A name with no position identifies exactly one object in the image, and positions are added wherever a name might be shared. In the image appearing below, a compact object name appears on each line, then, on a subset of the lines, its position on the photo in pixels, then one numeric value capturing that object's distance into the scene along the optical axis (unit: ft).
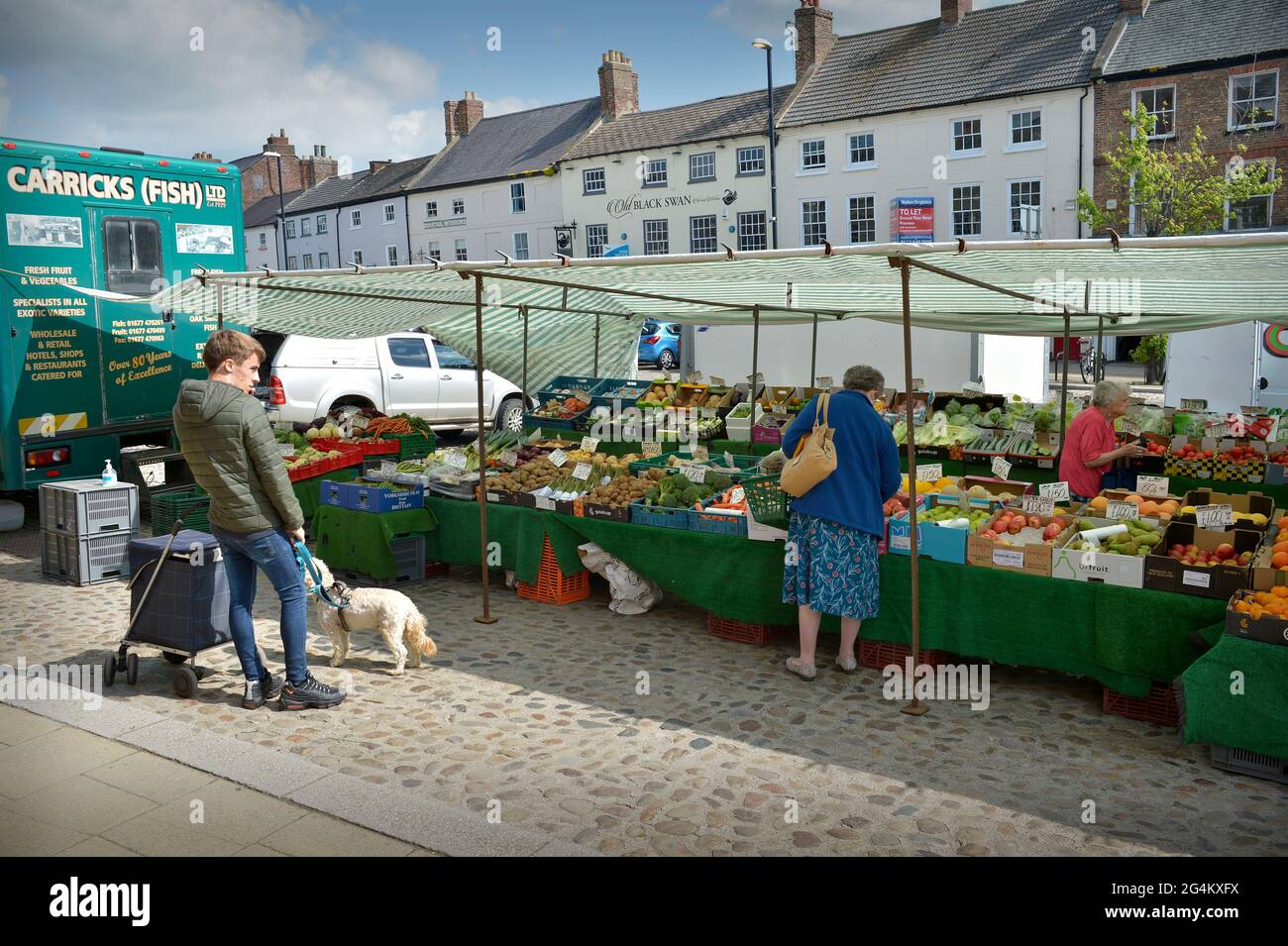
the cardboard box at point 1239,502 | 21.50
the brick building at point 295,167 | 197.67
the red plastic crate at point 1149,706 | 18.60
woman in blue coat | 20.49
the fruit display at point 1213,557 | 18.89
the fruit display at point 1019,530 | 20.43
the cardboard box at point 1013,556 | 19.71
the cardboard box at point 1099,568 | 18.67
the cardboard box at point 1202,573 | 17.60
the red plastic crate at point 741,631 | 23.77
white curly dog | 21.99
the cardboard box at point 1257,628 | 16.15
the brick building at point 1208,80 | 95.66
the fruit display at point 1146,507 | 22.43
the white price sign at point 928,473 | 25.30
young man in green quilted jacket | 18.03
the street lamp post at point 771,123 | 94.84
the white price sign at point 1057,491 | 23.26
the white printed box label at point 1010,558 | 19.99
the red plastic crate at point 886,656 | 21.43
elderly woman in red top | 26.35
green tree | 89.97
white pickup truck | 48.24
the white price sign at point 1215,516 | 20.31
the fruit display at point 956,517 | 21.26
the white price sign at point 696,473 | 27.07
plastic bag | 26.32
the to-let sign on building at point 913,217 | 106.63
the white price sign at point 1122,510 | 21.38
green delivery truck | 32.55
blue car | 110.52
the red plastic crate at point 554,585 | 27.30
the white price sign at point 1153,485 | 24.06
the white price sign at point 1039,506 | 22.11
